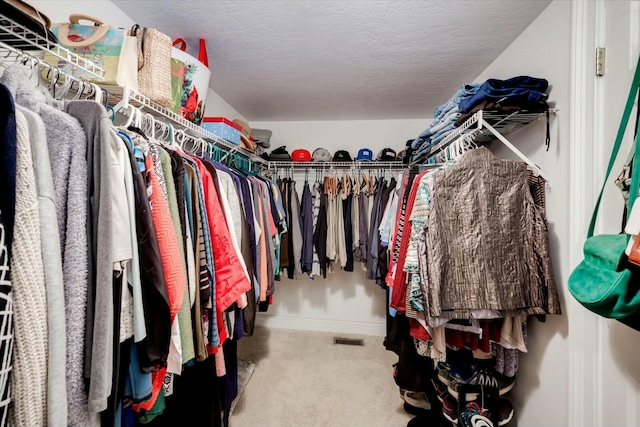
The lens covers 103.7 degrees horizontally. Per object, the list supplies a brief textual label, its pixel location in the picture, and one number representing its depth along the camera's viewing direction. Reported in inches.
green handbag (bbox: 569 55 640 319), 23.3
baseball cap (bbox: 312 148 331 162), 98.4
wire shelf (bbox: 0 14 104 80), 24.5
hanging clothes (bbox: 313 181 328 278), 92.0
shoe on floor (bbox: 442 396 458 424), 48.5
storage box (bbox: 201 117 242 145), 64.5
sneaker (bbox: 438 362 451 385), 51.8
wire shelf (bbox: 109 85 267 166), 38.4
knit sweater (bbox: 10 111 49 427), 17.1
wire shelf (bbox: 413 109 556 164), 46.6
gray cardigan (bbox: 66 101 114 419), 21.5
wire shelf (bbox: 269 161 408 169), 95.7
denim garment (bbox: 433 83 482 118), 55.0
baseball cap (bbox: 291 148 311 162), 99.6
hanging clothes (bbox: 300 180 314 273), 91.4
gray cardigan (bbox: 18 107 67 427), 18.6
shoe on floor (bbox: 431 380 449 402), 53.1
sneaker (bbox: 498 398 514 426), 46.9
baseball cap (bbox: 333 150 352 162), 97.3
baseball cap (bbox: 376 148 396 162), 96.1
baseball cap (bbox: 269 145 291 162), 100.0
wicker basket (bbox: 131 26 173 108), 40.8
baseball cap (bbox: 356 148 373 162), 97.0
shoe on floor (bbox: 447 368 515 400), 48.0
